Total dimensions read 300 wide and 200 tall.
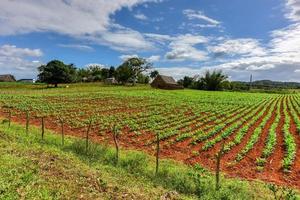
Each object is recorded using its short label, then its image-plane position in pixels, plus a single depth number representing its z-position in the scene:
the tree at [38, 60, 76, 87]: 46.12
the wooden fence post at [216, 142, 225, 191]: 5.69
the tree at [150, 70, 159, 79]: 82.62
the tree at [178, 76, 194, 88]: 70.32
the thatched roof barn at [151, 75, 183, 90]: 55.98
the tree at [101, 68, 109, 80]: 69.94
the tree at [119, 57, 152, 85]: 64.22
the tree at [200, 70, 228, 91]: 66.61
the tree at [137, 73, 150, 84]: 68.57
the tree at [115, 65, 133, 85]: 59.55
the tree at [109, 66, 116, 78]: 67.55
